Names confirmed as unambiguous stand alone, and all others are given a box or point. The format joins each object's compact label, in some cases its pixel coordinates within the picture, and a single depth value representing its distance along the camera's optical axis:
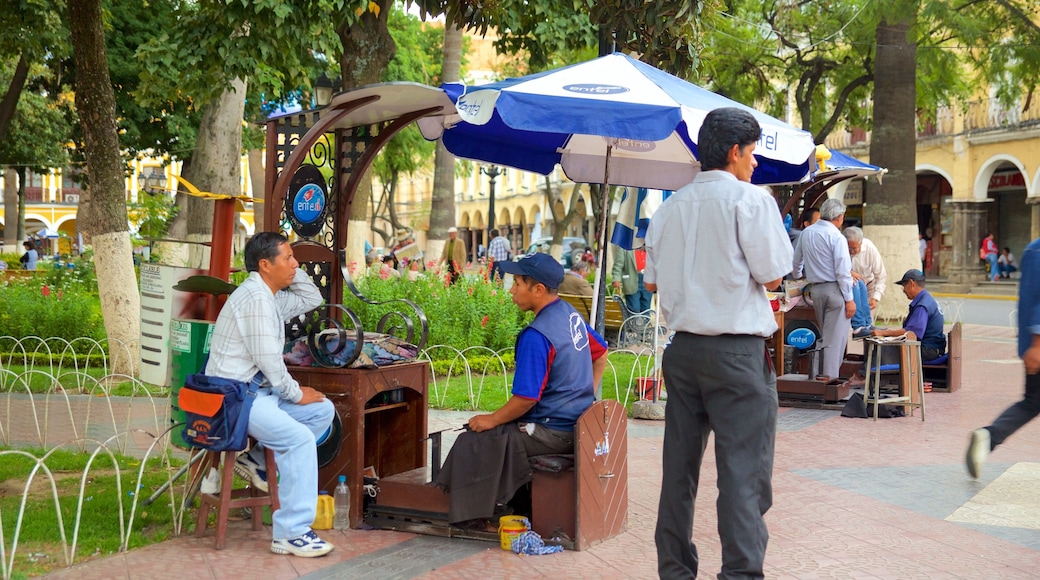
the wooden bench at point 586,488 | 5.08
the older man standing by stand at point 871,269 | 12.06
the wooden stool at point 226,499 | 5.10
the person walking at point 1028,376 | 5.75
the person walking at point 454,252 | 18.41
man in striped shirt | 5.05
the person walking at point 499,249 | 22.34
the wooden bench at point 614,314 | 14.32
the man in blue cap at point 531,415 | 5.08
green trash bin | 6.10
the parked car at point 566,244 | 38.16
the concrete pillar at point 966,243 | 33.47
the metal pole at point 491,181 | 29.65
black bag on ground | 9.40
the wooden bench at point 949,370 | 10.70
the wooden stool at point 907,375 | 8.91
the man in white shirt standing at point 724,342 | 3.95
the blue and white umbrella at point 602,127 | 5.59
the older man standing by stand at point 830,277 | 9.70
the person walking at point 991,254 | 33.38
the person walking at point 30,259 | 30.75
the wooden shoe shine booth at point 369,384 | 5.21
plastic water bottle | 5.55
